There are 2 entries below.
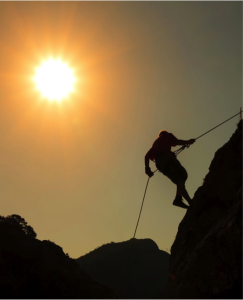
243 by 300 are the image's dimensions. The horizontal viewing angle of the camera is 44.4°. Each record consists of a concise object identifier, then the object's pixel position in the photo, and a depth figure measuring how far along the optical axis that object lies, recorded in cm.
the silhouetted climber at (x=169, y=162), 791
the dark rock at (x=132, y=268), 3991
